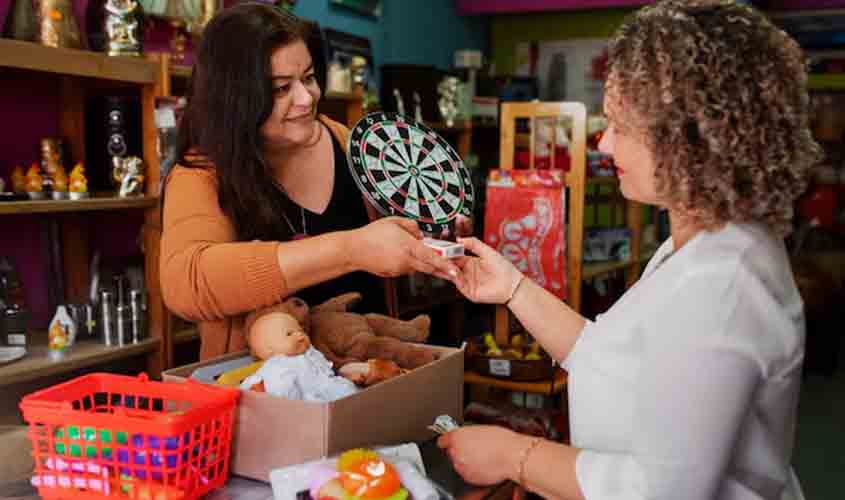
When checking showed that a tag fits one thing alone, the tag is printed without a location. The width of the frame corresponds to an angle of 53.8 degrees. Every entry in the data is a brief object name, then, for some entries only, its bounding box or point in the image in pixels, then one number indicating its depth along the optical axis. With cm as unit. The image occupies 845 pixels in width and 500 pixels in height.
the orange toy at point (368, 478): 105
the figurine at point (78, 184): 285
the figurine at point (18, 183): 277
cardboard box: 114
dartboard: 156
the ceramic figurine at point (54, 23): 272
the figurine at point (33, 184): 276
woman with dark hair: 149
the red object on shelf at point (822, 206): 754
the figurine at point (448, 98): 512
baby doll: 130
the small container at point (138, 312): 301
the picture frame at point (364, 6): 503
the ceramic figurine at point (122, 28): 295
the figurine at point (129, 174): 300
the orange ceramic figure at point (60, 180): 283
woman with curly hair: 96
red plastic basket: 106
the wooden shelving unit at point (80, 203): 260
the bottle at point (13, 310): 278
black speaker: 305
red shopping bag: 352
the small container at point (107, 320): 296
